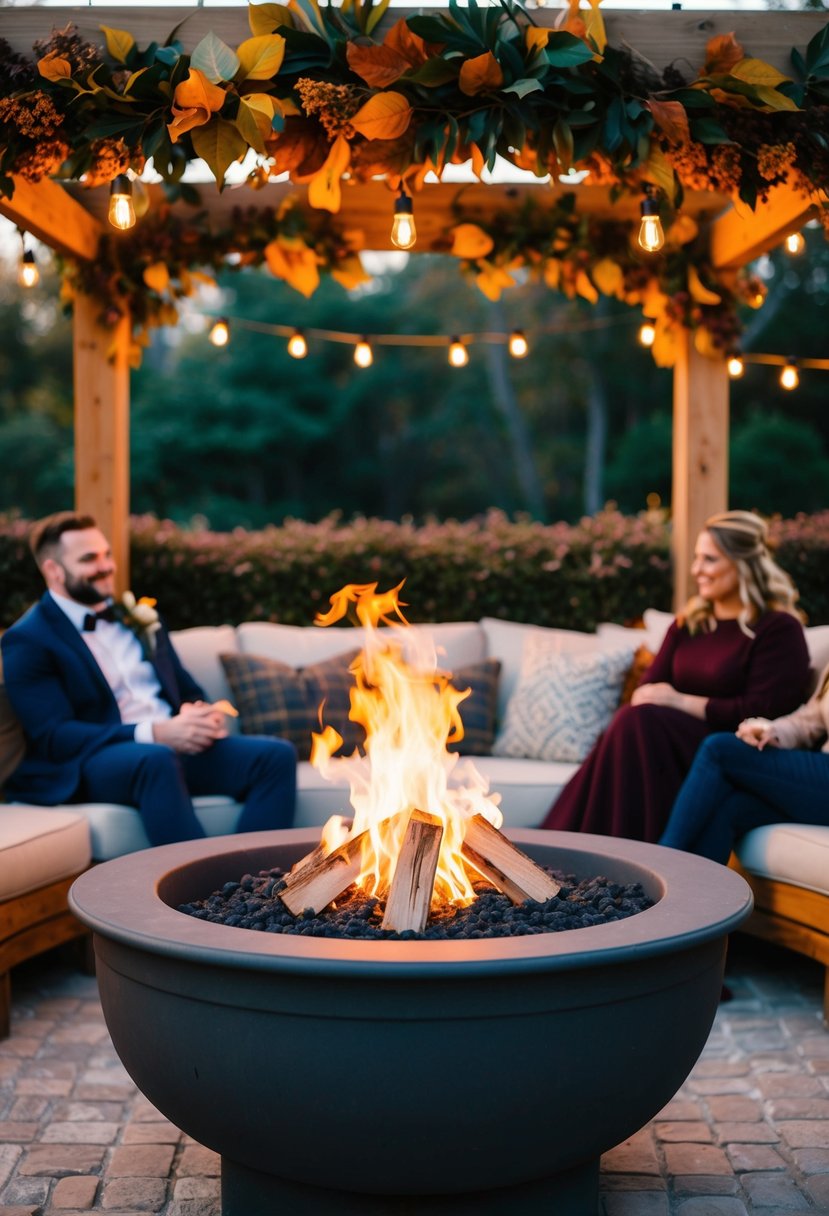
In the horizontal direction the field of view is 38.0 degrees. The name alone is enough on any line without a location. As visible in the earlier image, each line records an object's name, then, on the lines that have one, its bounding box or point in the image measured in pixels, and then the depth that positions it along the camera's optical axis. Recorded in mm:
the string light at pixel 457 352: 5219
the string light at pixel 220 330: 5016
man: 3580
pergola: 4238
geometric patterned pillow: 4262
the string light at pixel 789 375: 5008
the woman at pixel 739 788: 3322
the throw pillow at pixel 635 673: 4418
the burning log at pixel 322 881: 2248
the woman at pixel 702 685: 3633
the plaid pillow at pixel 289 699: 4301
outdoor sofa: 3213
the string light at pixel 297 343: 5109
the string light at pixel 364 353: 5164
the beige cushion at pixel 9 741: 3666
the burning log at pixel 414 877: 2158
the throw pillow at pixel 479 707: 4363
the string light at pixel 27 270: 4039
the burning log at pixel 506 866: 2299
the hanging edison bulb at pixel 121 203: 2941
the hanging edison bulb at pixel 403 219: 3093
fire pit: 1721
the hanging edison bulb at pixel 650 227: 3006
